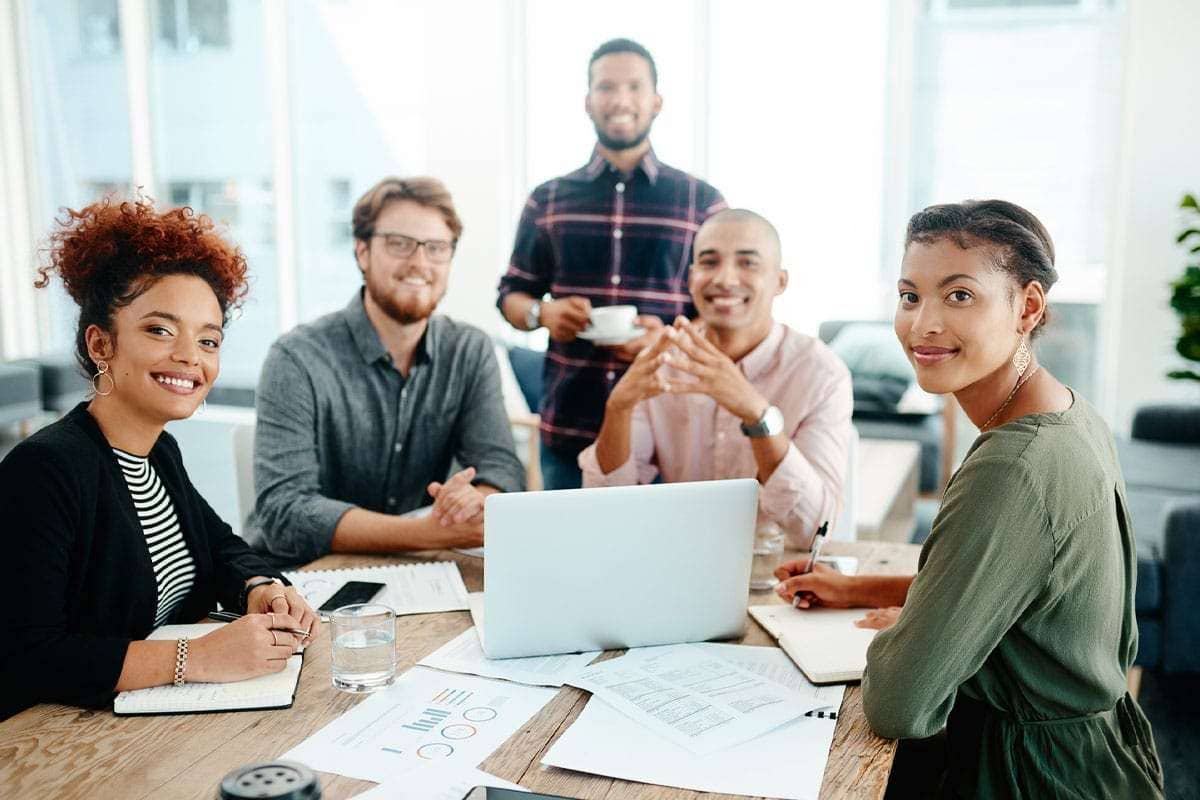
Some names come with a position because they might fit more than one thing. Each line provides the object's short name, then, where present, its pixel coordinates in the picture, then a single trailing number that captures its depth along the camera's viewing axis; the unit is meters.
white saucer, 2.49
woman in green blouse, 1.23
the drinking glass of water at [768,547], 1.88
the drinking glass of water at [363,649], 1.37
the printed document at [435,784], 1.10
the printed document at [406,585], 1.68
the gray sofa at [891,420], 4.75
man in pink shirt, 2.04
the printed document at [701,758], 1.13
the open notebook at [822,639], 1.41
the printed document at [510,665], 1.40
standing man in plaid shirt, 2.88
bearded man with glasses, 2.26
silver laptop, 1.41
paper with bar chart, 1.18
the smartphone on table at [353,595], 1.65
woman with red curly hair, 1.31
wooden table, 1.12
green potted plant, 4.29
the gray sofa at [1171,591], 2.96
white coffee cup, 2.48
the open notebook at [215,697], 1.29
